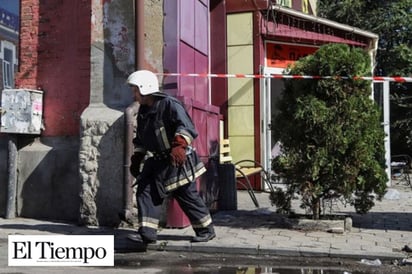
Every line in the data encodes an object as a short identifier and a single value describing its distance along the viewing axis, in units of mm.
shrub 6730
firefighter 6090
